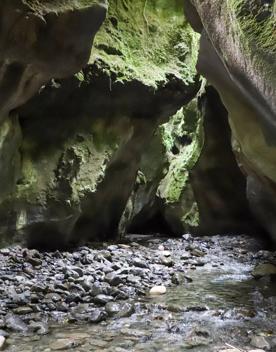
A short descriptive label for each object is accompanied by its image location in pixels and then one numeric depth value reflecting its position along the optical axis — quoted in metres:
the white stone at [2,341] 3.95
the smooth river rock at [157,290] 6.22
